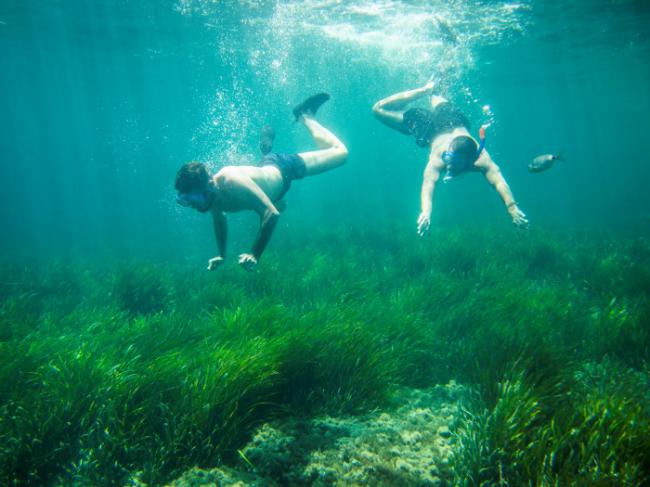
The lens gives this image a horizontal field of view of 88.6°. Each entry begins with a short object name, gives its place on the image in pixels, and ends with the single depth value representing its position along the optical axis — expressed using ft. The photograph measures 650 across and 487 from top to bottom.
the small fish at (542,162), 21.40
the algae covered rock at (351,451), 9.03
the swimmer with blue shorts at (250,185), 15.03
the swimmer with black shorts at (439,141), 19.46
